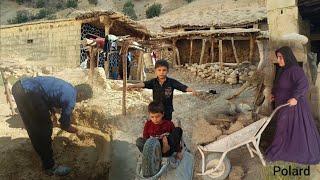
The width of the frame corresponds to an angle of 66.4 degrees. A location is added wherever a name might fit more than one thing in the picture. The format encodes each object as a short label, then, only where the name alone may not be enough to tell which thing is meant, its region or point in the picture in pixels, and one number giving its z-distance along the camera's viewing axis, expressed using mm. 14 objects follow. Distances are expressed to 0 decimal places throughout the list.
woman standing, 2020
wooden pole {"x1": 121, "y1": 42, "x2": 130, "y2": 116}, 2945
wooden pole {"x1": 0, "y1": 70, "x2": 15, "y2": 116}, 2812
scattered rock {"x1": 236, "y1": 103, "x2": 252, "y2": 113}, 2570
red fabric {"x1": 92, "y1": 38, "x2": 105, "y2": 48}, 3334
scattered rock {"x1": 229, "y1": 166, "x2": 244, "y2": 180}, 2135
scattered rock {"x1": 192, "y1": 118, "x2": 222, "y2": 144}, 2356
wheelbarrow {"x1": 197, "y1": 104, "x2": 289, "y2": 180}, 2008
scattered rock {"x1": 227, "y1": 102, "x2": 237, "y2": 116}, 2633
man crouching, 2456
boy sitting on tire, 1813
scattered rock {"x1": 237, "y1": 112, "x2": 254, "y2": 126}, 2391
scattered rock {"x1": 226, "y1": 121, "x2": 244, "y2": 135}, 2325
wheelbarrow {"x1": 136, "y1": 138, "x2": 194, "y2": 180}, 1701
